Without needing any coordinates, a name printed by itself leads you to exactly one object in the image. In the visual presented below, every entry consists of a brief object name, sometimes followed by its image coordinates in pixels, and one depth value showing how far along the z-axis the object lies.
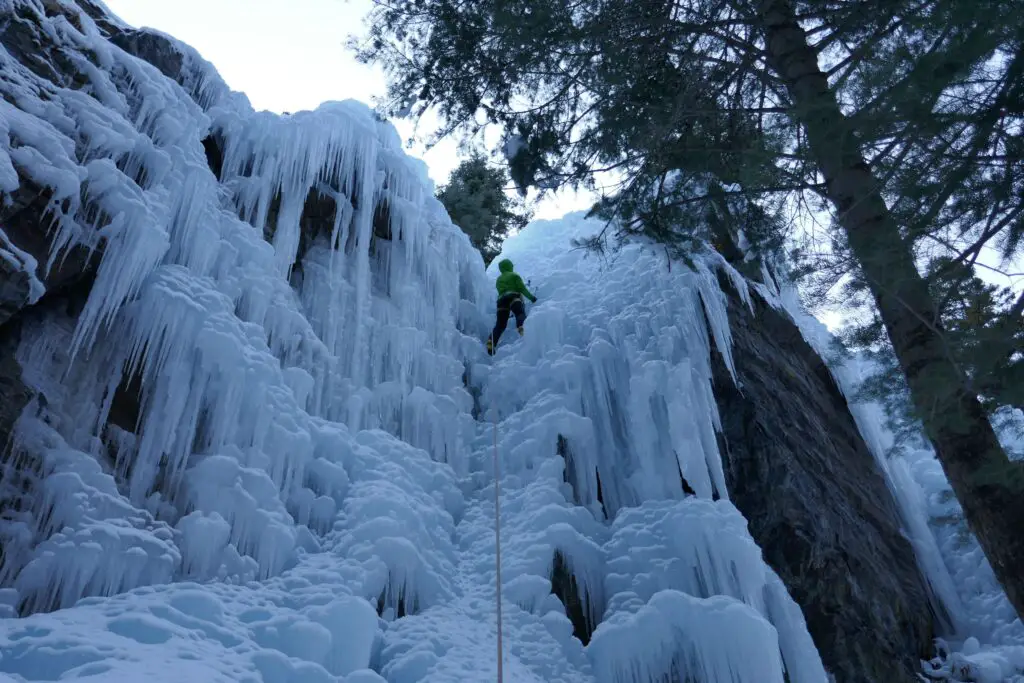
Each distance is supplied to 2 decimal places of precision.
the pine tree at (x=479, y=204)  13.80
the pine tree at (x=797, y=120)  3.53
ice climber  8.20
